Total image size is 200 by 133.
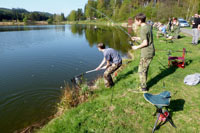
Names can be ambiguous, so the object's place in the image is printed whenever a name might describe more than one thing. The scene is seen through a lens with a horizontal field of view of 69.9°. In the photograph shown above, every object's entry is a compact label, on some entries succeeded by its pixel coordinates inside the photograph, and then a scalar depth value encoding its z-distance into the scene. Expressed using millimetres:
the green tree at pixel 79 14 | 118206
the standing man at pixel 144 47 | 3990
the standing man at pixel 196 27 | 9630
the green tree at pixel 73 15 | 116625
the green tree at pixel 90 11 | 83325
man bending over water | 5088
